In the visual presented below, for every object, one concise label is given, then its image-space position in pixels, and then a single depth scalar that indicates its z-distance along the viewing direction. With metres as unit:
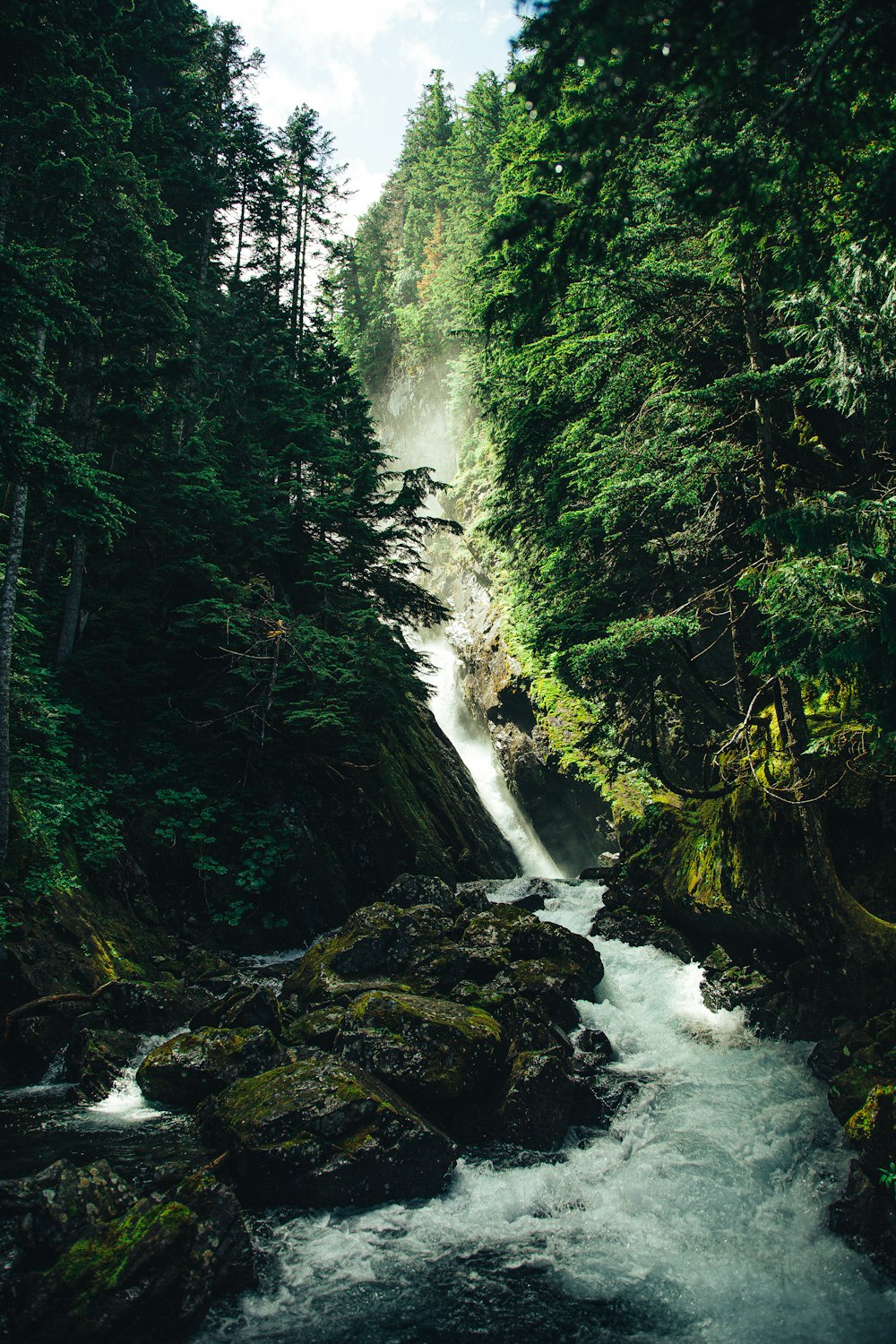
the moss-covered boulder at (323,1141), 5.37
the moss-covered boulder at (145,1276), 3.79
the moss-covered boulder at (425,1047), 6.53
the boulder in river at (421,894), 11.84
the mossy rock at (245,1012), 7.61
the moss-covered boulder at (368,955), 8.77
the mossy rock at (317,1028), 7.19
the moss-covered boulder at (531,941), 10.06
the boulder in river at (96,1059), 6.70
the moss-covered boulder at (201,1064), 6.74
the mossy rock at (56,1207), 4.05
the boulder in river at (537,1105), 6.48
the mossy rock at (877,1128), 5.06
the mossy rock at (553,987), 8.80
